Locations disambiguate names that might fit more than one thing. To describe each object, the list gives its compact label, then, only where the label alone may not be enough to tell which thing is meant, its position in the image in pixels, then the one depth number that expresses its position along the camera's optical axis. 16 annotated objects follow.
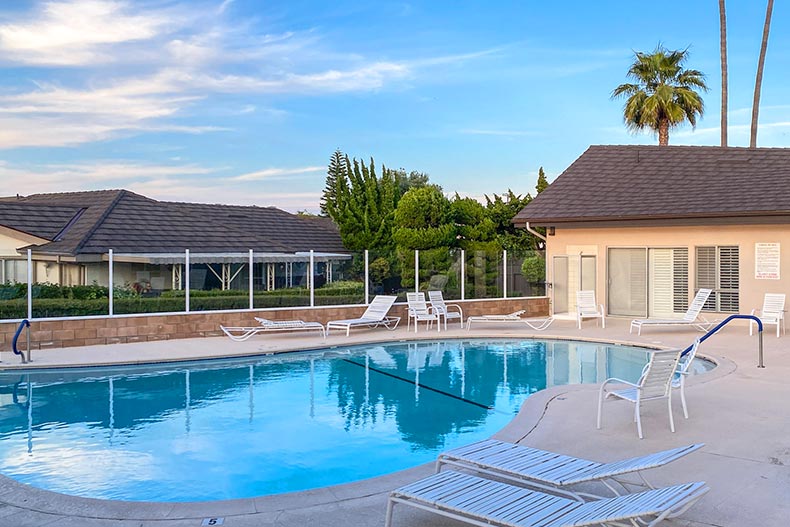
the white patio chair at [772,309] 15.79
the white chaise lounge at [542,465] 4.97
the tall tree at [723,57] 32.06
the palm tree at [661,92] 30.78
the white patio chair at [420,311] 17.53
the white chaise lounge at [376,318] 16.88
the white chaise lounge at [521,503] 4.11
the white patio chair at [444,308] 17.80
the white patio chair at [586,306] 18.05
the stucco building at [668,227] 17.14
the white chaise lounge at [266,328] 16.00
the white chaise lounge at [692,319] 16.38
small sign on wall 16.92
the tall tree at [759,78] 31.14
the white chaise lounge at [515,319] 17.81
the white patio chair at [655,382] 7.46
